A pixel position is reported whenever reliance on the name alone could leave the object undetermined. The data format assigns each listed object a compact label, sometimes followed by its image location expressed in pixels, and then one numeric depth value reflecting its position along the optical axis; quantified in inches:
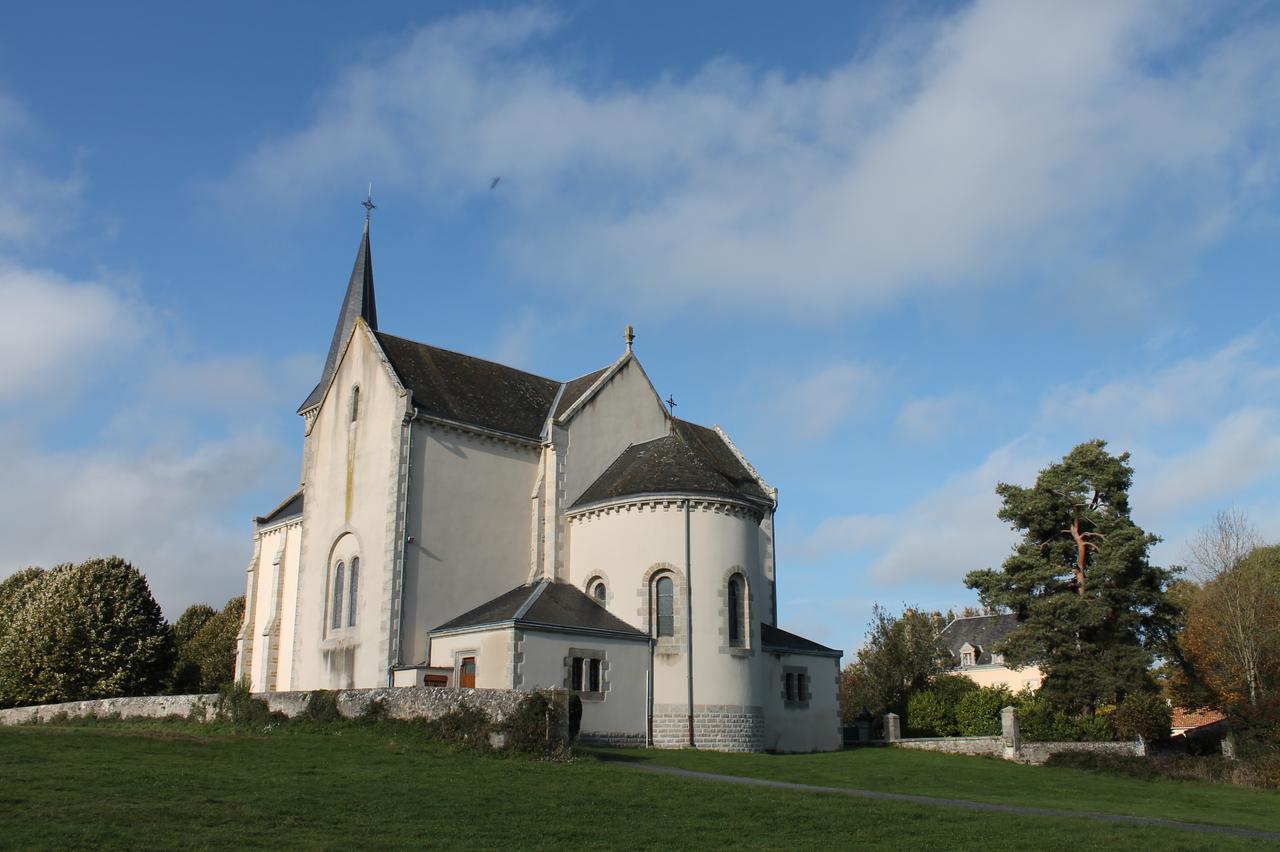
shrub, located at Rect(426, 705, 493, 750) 909.8
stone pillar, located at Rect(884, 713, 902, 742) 1587.1
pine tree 1555.1
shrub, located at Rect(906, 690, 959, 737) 1656.0
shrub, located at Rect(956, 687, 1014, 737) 1596.9
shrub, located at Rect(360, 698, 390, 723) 995.3
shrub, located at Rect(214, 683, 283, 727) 1059.1
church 1261.1
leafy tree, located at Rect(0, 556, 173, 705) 1815.9
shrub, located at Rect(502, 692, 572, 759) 898.1
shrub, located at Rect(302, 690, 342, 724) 1021.2
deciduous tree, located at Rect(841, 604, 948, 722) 1781.5
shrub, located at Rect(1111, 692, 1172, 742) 1419.8
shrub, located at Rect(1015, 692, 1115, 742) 1448.1
